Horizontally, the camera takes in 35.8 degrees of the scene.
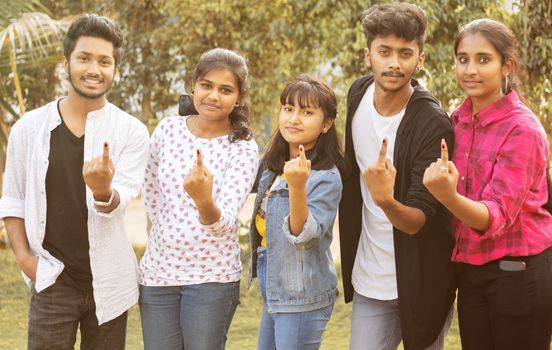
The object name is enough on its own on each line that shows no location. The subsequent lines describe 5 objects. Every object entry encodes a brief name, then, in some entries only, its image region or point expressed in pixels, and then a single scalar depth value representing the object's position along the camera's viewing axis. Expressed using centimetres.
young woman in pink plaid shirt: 256
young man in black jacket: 273
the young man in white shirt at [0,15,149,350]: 285
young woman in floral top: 282
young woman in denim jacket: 278
